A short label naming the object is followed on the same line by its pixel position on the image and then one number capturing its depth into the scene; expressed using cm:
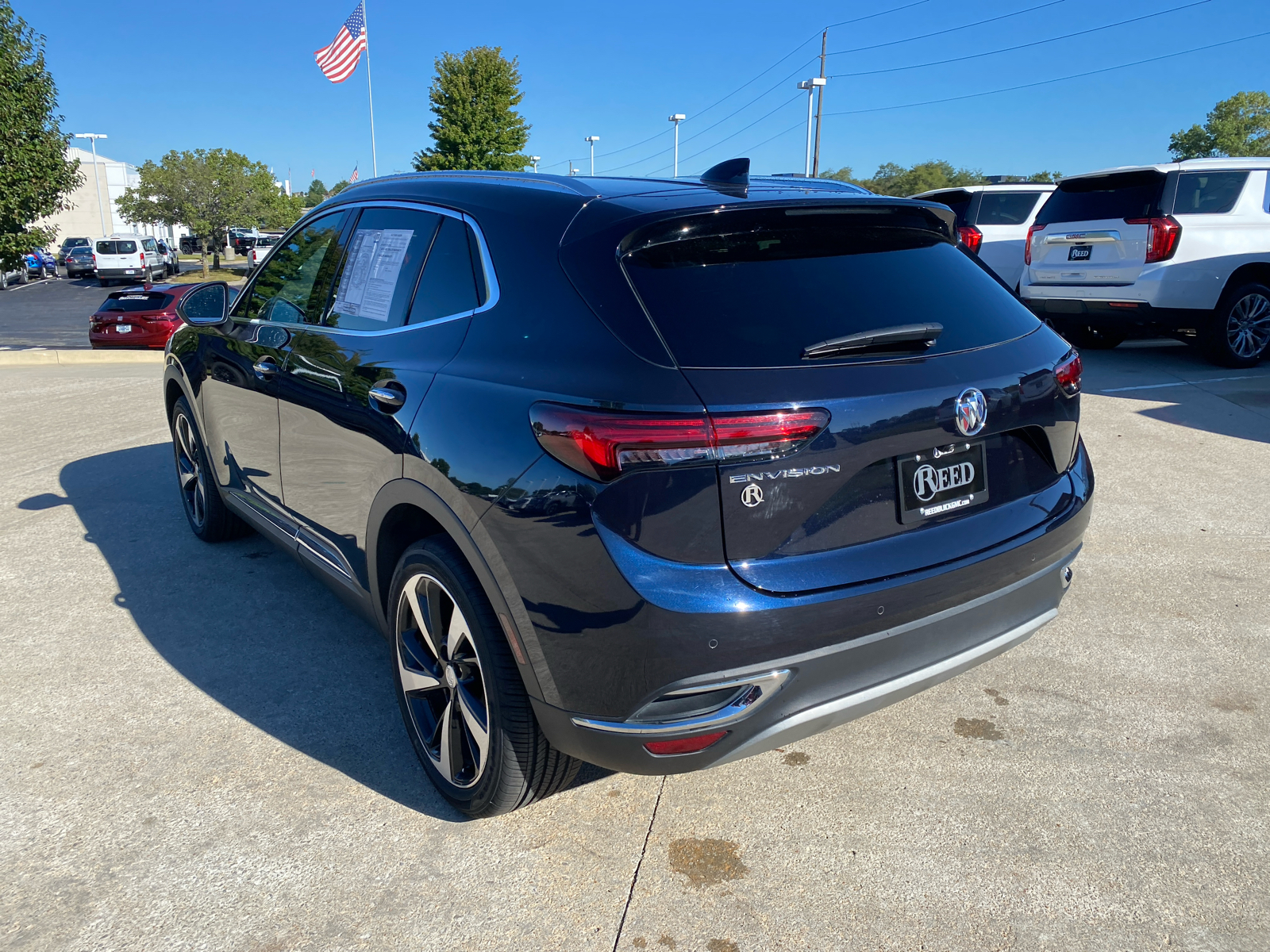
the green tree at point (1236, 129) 7025
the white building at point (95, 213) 8219
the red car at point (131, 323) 1831
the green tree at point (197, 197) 5772
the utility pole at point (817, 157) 4897
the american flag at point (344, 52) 2447
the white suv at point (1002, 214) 1371
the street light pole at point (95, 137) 7819
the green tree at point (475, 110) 4859
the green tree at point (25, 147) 1570
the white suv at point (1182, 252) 917
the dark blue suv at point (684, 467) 208
